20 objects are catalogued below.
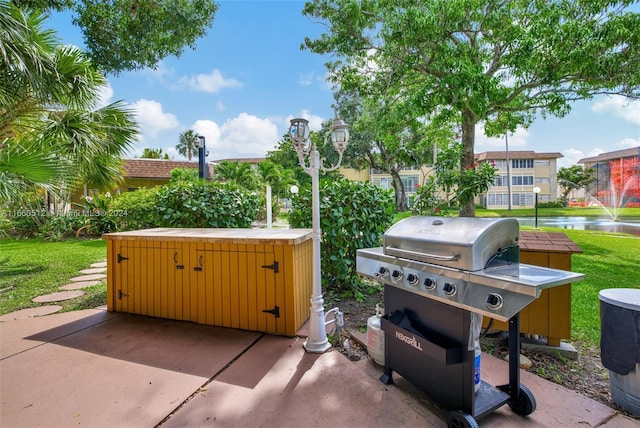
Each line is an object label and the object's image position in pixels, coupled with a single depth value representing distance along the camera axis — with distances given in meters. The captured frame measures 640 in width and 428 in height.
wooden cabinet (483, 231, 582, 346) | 2.30
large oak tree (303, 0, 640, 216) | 5.57
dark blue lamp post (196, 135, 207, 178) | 7.20
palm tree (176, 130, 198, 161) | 40.38
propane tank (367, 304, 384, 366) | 2.24
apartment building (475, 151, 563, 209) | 33.41
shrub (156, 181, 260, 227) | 4.56
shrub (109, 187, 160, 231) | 8.70
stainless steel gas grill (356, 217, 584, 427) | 1.36
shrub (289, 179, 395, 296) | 3.61
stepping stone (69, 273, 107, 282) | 4.95
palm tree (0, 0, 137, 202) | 3.75
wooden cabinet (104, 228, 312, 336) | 2.73
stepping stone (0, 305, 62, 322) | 3.36
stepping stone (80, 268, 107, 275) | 5.42
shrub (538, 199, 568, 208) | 31.21
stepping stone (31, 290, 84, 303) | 3.94
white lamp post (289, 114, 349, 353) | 2.50
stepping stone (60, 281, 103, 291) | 4.46
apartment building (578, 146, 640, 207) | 27.88
